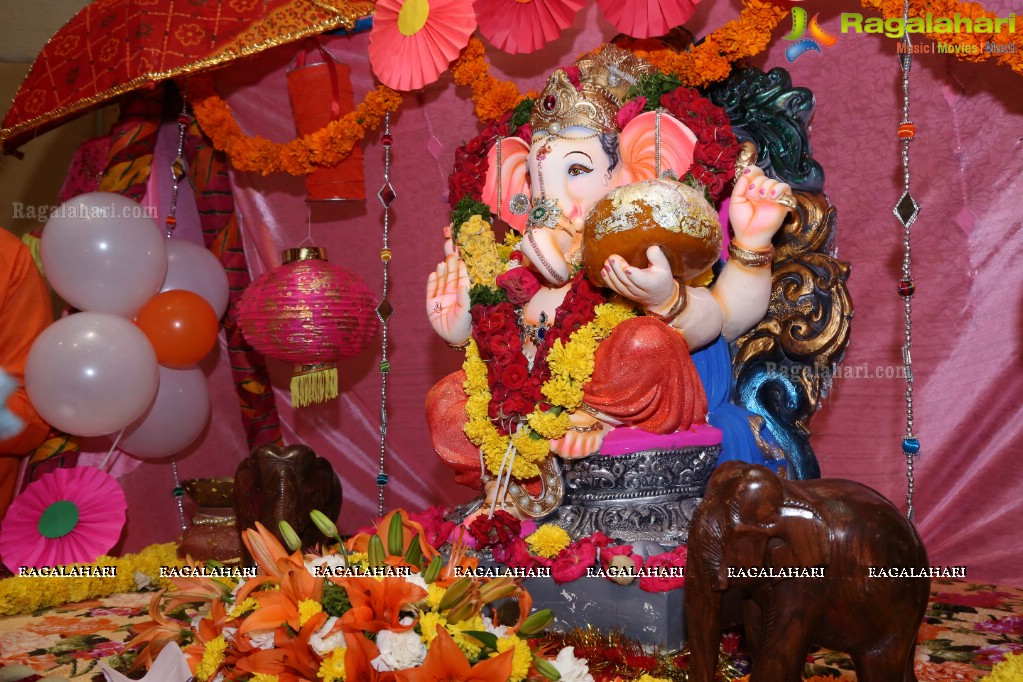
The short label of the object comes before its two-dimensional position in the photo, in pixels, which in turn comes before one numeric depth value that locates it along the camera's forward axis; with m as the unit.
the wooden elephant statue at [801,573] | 1.88
